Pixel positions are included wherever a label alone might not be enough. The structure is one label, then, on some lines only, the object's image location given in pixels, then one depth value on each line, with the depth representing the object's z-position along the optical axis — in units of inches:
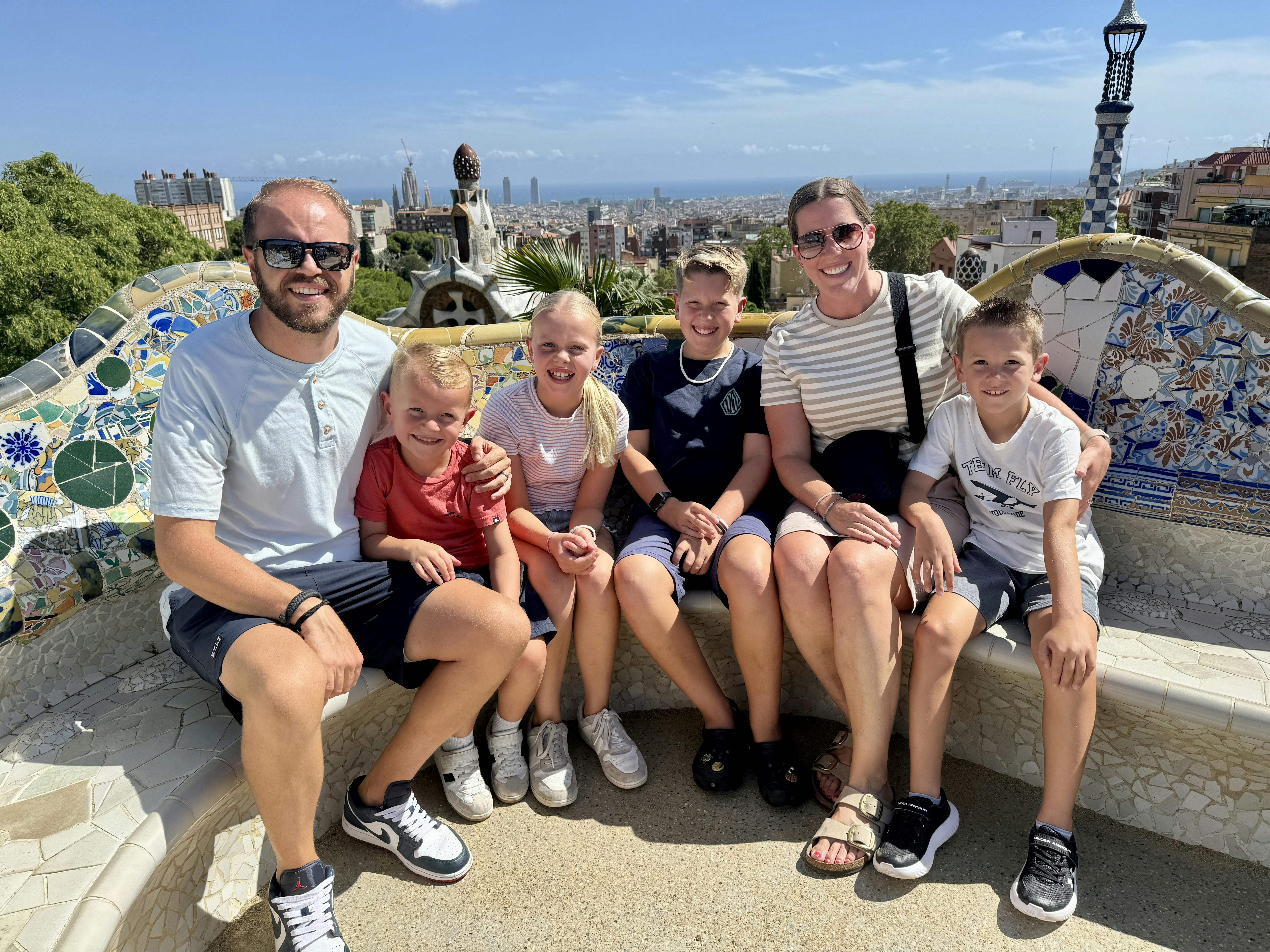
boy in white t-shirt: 82.6
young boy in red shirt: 90.9
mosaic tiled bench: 77.1
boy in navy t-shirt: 96.7
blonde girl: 98.1
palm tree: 352.8
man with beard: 74.3
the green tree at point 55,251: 600.1
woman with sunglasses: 88.8
